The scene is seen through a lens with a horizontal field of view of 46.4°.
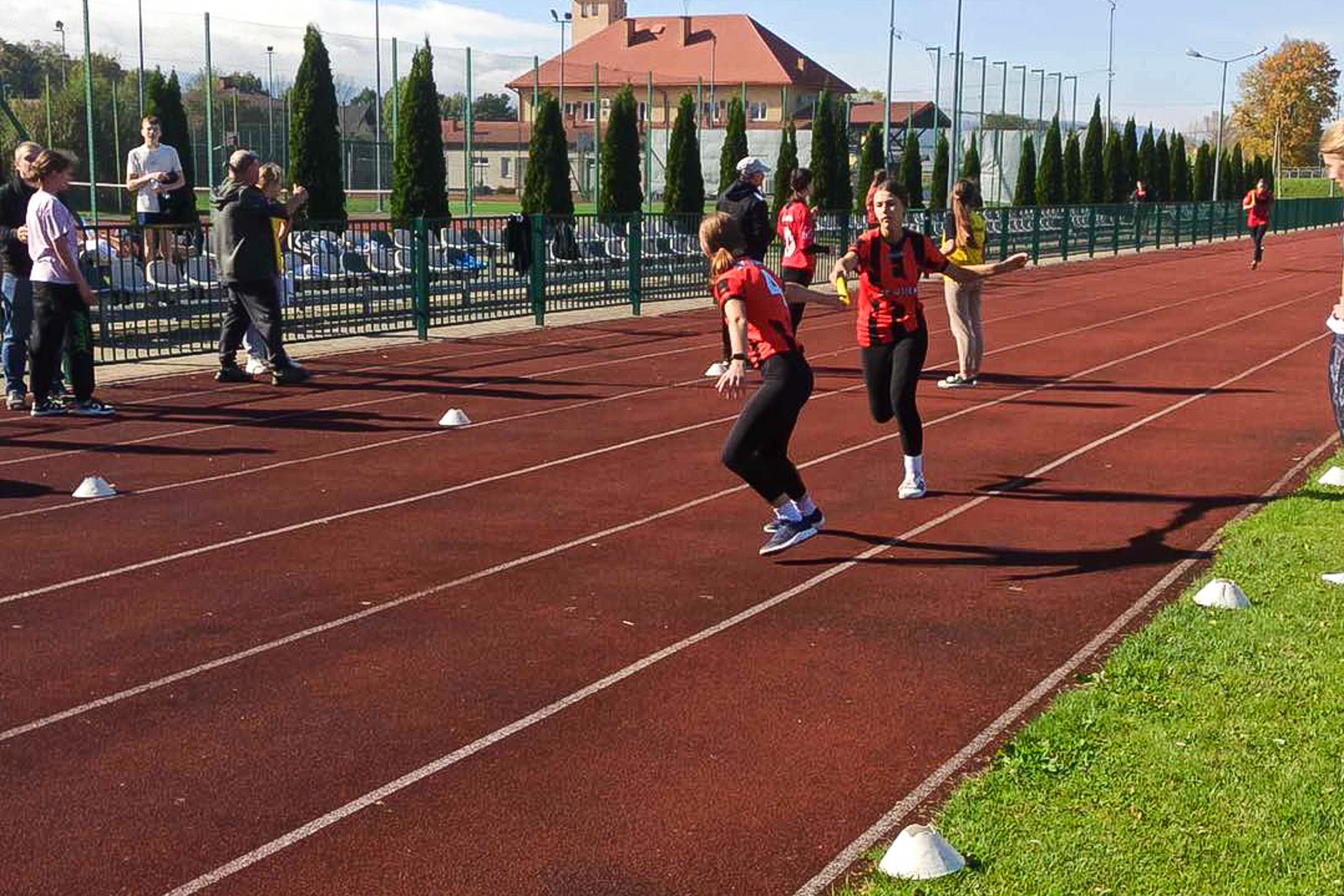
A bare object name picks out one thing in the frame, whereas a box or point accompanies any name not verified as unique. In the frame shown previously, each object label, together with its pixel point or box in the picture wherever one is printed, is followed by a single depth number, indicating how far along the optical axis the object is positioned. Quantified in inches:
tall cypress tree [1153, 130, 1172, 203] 2454.5
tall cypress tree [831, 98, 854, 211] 1456.7
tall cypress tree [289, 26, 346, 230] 935.0
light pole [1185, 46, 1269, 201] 2516.0
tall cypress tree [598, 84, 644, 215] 1201.4
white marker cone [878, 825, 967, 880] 160.7
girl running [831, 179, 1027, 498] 363.3
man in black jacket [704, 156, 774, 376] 533.6
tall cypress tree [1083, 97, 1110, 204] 2171.5
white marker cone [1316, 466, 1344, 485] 363.3
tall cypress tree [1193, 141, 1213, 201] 2657.5
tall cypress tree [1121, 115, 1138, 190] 2316.7
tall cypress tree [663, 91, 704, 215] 1259.8
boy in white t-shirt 656.4
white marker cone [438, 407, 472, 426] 468.4
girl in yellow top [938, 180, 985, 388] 522.9
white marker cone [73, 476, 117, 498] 363.9
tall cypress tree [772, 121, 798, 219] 1418.6
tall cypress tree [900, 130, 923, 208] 1711.4
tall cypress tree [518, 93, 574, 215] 1096.2
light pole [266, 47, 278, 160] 1454.2
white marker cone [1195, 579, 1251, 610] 260.5
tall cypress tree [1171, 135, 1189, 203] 2503.7
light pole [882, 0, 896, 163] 1668.3
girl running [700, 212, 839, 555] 296.4
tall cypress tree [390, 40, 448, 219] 989.8
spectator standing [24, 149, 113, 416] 462.6
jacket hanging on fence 762.2
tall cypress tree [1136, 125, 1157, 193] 2399.1
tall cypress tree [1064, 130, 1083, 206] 2102.6
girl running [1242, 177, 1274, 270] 1309.1
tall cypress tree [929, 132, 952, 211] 1718.8
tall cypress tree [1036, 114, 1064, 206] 1987.0
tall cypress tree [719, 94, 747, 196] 1397.6
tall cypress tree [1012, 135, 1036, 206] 2012.8
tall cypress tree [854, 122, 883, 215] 1595.7
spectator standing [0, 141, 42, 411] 472.1
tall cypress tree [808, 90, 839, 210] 1443.2
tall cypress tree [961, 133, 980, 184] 1926.7
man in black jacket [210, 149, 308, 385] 542.3
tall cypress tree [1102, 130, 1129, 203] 2224.4
